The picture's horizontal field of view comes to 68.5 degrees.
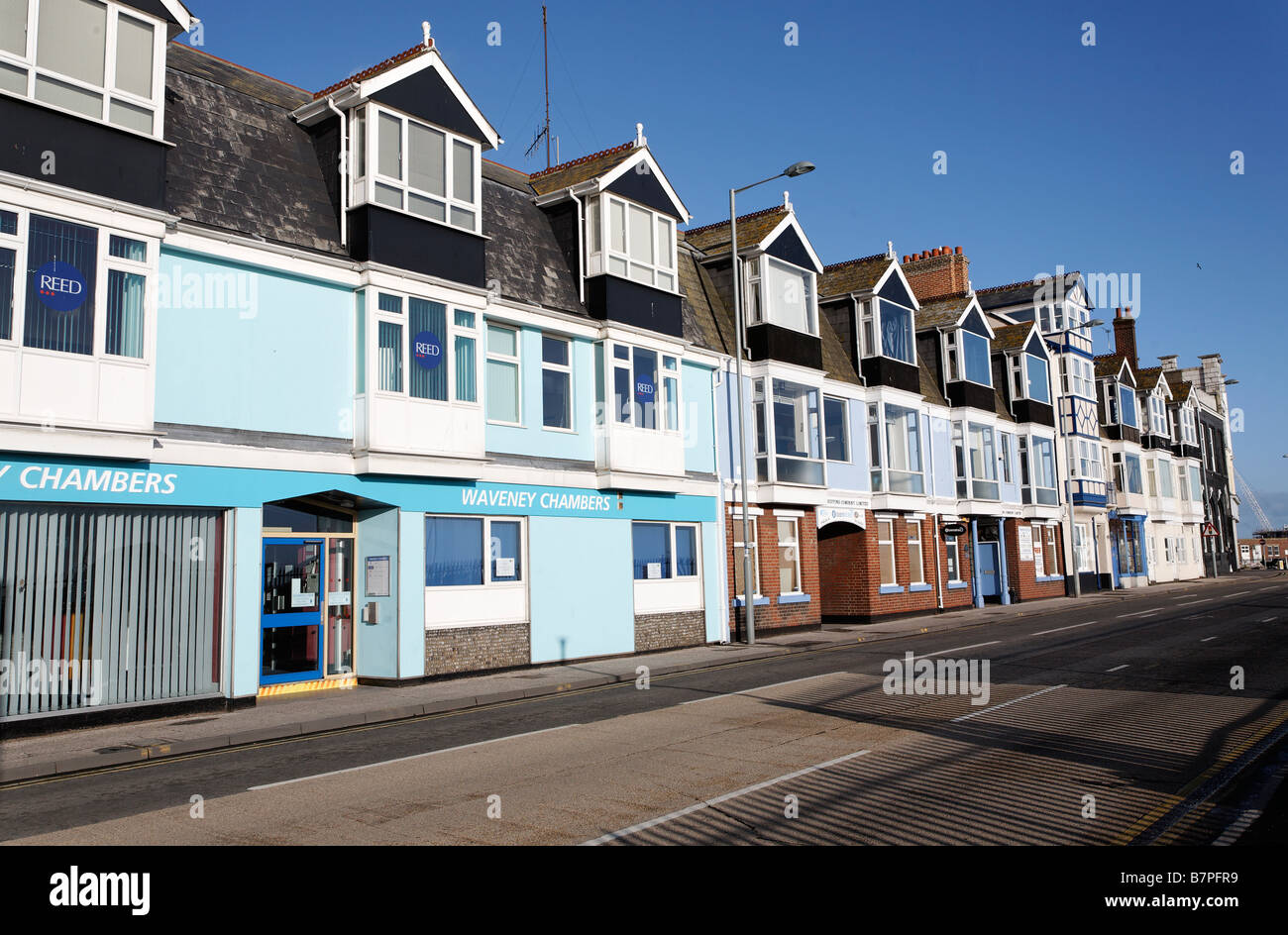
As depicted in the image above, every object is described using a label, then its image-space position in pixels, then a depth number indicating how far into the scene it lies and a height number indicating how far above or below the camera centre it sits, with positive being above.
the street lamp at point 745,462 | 21.61 +2.47
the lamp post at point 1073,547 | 39.07 +0.35
